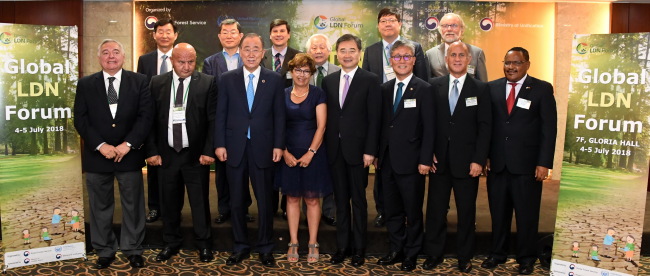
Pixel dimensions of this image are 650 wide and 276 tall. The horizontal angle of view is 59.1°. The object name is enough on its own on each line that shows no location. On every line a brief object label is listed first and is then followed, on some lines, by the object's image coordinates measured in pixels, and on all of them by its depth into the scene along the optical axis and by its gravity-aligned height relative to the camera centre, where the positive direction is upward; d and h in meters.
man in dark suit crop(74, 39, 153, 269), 4.02 -0.25
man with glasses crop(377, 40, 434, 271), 3.97 -0.28
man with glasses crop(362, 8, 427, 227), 4.70 +0.41
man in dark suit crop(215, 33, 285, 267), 4.04 -0.13
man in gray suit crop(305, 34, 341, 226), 4.60 +0.32
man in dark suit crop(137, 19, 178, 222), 4.73 +0.32
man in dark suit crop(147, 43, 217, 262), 4.11 -0.24
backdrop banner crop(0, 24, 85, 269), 4.06 -0.38
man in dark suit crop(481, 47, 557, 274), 3.97 -0.25
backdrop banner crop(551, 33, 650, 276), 3.84 -0.31
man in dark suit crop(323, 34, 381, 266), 4.05 -0.17
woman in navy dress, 4.06 -0.32
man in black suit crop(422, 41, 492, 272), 3.96 -0.21
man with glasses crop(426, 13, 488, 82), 4.73 +0.47
